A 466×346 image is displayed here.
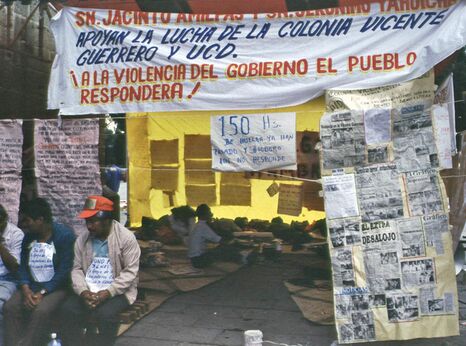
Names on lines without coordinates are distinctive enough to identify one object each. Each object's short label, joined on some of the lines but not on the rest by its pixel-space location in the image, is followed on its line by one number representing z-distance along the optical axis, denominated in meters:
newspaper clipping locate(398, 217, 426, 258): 4.57
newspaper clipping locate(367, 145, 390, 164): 4.67
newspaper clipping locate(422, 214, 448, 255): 4.55
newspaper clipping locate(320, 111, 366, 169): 4.70
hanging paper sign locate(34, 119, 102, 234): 5.40
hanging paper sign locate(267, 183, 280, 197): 7.40
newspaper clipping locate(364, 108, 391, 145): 4.67
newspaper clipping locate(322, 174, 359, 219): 4.67
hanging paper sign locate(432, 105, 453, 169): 4.61
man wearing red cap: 4.52
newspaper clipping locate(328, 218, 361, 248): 4.64
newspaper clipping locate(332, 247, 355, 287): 4.62
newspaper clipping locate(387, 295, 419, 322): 4.55
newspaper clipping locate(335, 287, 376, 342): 4.56
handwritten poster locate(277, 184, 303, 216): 7.42
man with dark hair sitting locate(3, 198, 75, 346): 4.60
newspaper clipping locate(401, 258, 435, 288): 4.55
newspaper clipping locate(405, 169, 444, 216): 4.60
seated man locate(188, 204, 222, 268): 7.77
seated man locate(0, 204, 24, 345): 4.84
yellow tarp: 9.03
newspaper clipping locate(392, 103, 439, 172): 4.61
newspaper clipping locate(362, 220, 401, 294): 4.57
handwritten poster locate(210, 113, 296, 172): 4.91
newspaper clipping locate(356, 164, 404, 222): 4.63
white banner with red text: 4.79
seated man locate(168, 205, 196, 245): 8.81
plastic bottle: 4.33
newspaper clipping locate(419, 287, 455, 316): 4.54
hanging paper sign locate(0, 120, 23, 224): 5.54
